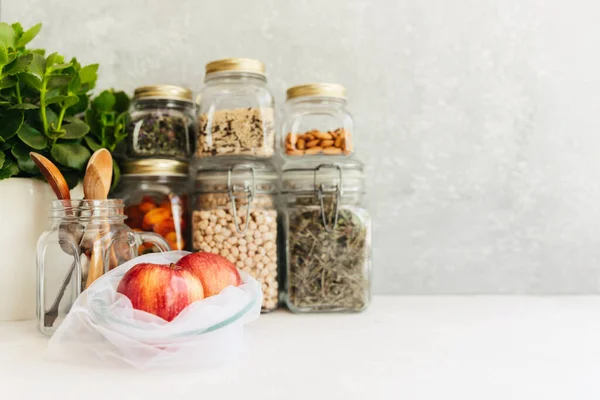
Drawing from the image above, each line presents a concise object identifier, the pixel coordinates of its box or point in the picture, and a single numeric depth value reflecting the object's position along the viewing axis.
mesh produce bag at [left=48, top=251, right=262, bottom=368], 0.66
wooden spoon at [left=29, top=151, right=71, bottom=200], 0.84
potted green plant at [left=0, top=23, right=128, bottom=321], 0.88
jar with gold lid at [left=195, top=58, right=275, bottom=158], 0.95
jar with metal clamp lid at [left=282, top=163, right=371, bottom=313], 0.94
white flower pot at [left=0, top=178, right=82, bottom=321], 0.90
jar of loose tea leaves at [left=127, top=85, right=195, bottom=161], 0.98
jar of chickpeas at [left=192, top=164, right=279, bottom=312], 0.94
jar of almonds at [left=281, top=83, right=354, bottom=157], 0.96
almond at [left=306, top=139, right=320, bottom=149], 0.96
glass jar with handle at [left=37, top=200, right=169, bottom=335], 0.83
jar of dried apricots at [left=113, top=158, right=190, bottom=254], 0.97
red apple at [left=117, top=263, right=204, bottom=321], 0.71
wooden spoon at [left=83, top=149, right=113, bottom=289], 0.83
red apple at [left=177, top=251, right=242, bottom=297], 0.78
